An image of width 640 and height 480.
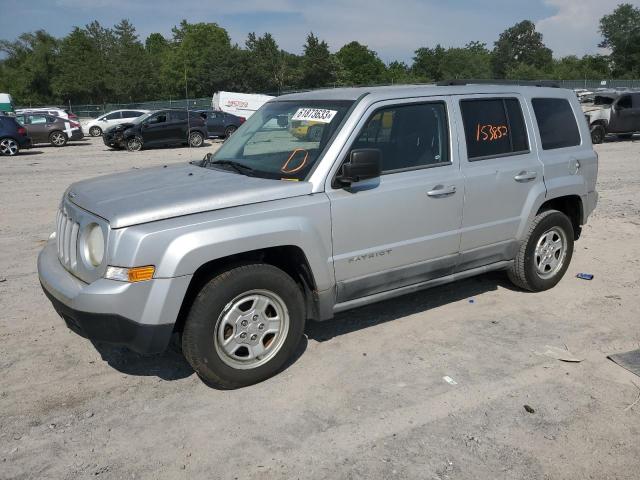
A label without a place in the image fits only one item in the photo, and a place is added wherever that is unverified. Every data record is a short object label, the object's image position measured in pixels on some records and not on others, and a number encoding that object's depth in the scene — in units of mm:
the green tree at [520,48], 127938
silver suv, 3309
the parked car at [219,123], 26703
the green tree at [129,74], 62250
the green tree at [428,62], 103125
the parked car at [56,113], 26345
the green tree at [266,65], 69375
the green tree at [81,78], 61688
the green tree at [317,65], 75000
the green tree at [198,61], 68000
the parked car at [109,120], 31155
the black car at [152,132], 22078
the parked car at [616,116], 20438
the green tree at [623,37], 92938
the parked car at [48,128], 24641
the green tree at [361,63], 100000
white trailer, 33906
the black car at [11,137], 20266
